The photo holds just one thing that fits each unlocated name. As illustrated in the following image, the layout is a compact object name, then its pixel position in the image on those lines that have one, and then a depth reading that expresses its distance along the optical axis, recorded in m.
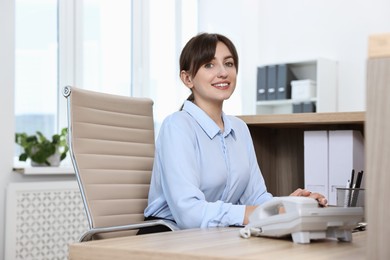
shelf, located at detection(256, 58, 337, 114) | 5.47
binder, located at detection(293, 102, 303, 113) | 5.57
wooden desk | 1.00
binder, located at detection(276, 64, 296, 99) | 5.61
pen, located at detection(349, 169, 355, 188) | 1.90
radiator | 3.95
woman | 1.64
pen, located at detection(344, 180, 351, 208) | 1.74
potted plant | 4.21
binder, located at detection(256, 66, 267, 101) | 5.75
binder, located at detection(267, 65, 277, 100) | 5.68
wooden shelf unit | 2.38
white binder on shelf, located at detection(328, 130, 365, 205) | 2.06
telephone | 1.15
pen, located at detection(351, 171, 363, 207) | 1.72
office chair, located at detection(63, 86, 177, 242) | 1.94
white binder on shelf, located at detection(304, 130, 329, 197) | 2.12
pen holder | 1.72
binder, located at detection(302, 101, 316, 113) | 5.50
